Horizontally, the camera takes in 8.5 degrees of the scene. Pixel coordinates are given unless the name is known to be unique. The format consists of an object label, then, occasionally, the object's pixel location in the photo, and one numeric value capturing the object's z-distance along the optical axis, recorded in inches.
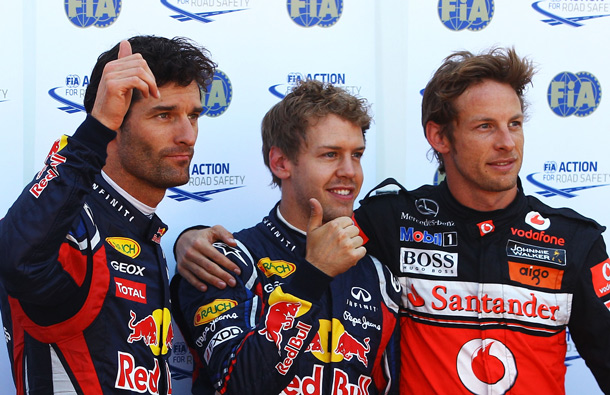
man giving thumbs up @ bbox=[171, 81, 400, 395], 268.0
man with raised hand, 261.3
